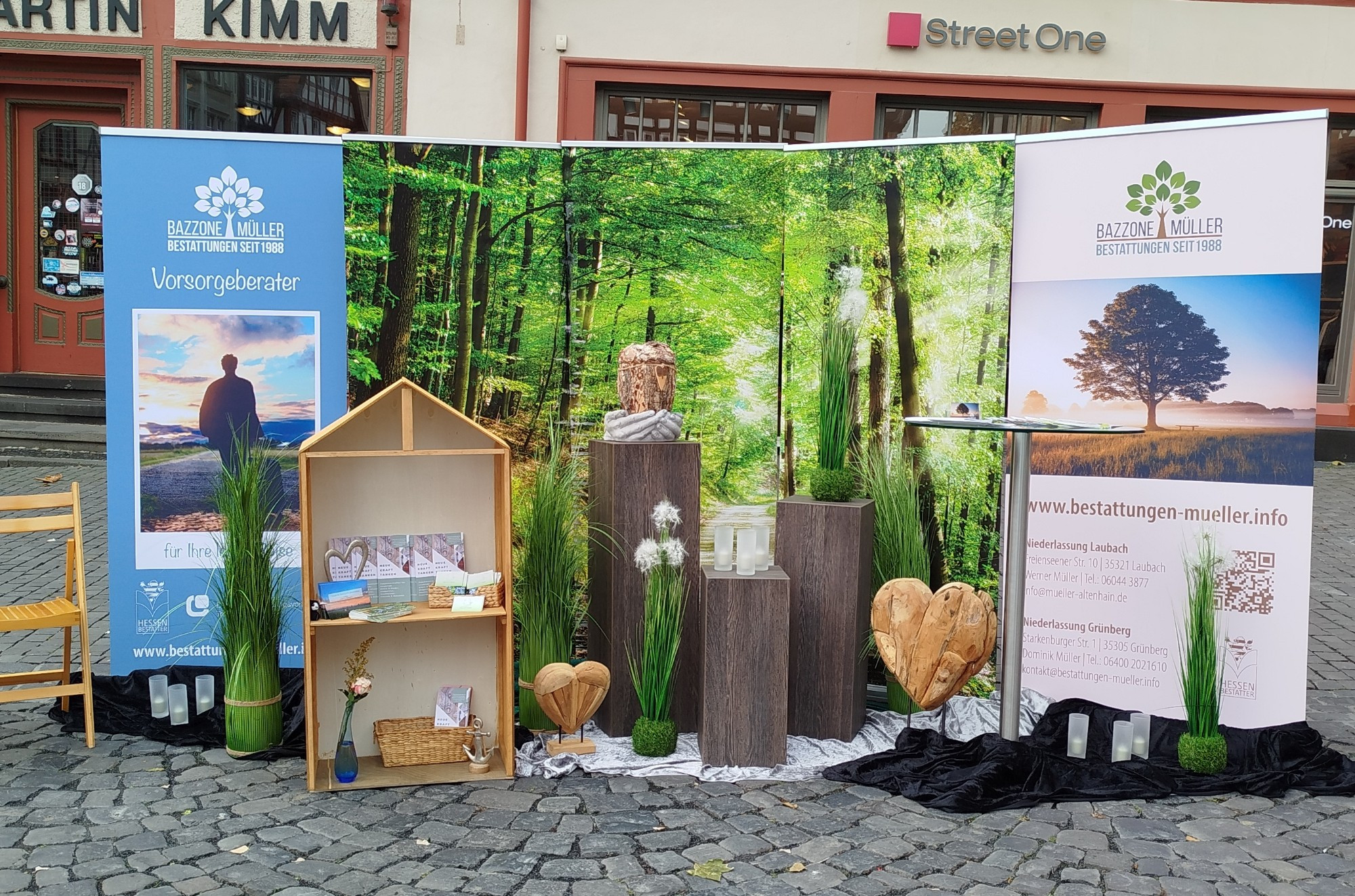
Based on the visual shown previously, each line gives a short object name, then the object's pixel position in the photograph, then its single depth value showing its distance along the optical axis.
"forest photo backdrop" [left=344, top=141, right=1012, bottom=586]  4.44
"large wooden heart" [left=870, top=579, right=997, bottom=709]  3.90
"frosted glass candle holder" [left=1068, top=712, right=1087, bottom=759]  3.97
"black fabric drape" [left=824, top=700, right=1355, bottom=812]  3.65
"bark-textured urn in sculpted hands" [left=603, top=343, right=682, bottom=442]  4.07
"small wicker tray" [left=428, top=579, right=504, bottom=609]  3.78
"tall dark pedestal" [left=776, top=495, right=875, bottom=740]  4.05
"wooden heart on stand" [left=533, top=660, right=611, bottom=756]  3.84
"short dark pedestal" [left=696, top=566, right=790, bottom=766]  3.81
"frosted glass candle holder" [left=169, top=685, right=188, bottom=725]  4.03
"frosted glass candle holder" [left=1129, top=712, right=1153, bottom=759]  3.98
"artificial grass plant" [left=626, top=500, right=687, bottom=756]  3.90
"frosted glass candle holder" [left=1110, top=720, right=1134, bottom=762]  3.94
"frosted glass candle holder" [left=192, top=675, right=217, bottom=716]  4.17
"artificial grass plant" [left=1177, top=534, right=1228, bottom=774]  3.81
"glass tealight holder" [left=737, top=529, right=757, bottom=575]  3.90
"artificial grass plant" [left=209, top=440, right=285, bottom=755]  3.82
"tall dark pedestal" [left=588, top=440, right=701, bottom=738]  4.02
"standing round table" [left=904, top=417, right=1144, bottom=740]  3.73
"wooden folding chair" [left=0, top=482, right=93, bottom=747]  3.83
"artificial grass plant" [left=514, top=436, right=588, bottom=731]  4.02
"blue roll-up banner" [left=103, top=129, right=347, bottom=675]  4.42
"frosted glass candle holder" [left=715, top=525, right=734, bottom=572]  3.96
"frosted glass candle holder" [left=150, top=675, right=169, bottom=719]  4.06
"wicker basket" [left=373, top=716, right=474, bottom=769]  3.79
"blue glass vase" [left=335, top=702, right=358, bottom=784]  3.62
